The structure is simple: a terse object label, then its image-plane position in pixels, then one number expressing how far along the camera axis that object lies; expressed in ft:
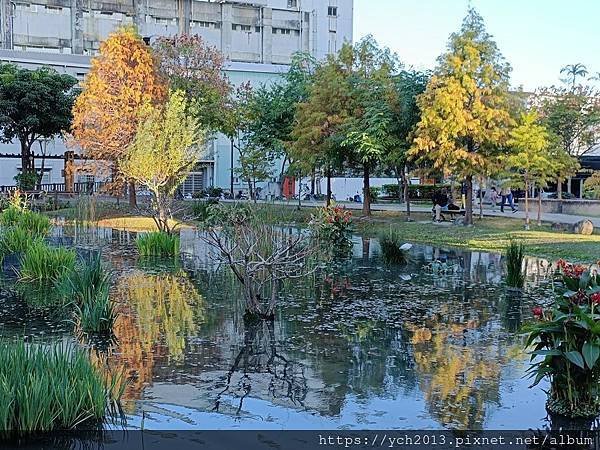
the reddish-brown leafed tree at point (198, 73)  106.32
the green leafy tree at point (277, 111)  111.45
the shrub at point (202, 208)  87.55
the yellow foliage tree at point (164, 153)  67.41
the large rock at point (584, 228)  73.72
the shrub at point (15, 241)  45.55
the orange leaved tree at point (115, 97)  92.79
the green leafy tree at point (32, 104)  122.42
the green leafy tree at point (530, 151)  77.51
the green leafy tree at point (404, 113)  87.20
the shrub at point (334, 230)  58.59
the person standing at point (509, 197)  113.81
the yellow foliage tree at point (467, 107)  79.10
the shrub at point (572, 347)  17.71
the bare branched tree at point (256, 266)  29.76
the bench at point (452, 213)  96.60
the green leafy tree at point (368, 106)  87.10
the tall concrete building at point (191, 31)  180.96
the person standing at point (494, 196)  134.00
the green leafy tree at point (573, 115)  127.54
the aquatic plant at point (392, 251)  51.13
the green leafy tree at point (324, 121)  92.58
